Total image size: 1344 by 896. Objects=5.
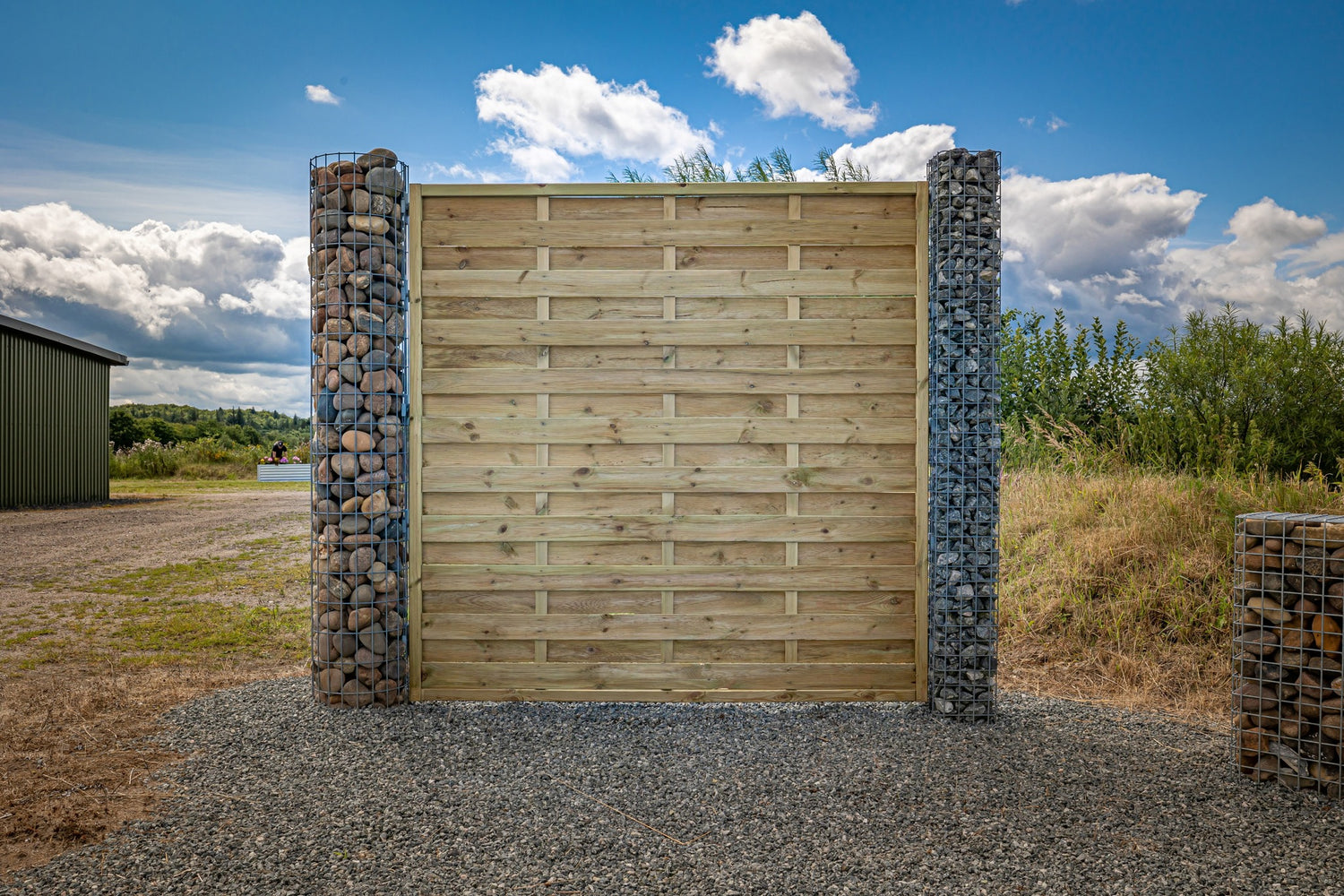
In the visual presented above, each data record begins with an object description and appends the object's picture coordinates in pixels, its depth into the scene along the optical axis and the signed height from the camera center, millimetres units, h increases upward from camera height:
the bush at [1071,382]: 10359 +858
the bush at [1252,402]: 8562 +491
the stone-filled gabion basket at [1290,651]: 3424 -952
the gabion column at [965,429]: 4188 +74
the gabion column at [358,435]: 4266 +31
